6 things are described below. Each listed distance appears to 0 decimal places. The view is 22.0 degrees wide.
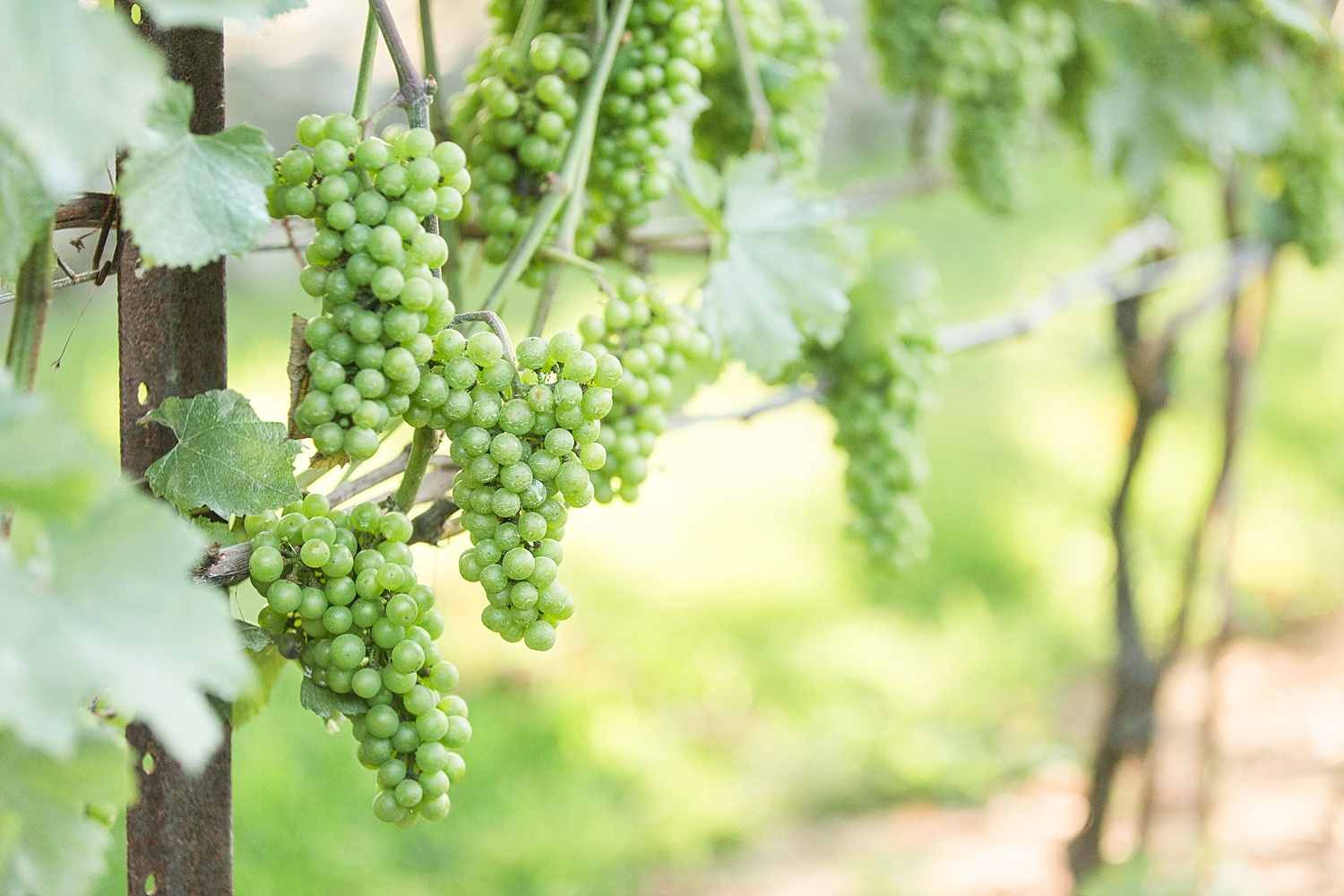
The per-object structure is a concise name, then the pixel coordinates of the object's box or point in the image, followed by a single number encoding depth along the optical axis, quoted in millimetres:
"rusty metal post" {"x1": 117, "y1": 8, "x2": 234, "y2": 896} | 1390
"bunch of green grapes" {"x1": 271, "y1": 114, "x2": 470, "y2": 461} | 1334
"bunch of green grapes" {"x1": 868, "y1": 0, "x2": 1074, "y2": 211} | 2176
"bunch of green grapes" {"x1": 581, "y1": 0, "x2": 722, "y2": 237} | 1530
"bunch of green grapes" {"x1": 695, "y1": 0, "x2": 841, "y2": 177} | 1748
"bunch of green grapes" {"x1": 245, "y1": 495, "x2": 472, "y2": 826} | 1359
